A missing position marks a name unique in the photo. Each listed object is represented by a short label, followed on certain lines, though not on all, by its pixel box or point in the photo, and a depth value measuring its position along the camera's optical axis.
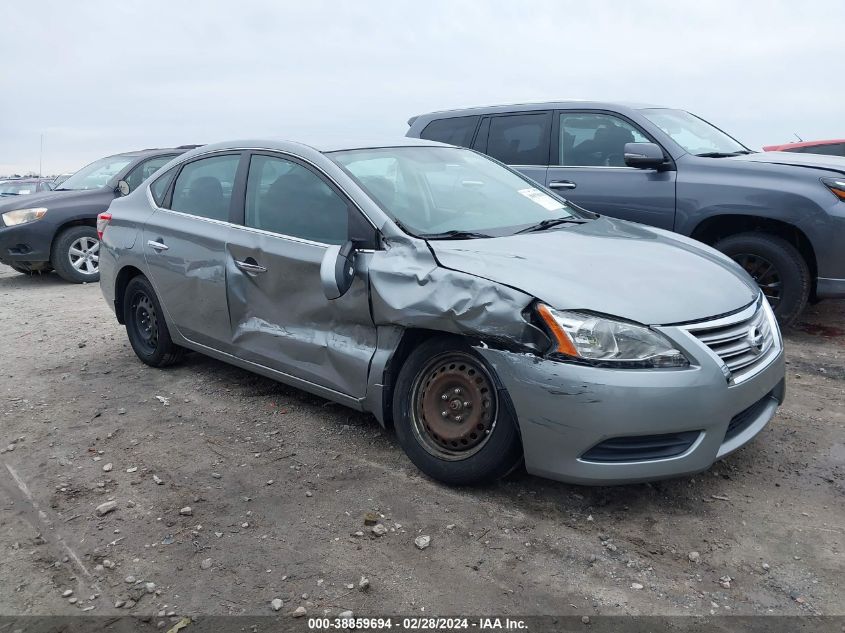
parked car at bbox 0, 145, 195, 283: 9.64
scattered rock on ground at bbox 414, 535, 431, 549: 3.02
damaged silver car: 2.98
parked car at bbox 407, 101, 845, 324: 5.54
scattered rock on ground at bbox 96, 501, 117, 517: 3.38
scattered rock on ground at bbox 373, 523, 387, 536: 3.12
